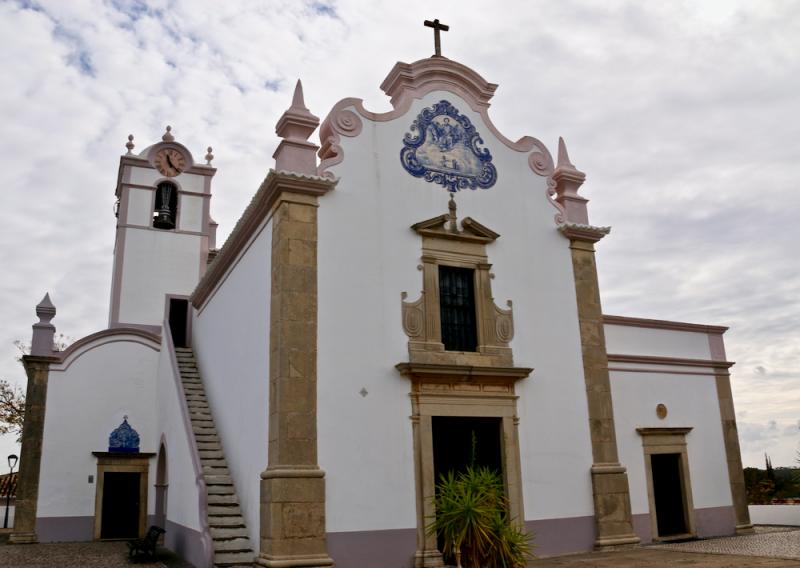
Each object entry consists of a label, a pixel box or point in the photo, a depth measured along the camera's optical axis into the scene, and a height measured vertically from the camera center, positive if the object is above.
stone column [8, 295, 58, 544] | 15.16 +1.29
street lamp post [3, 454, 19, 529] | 18.97 +0.59
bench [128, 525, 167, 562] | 11.46 -0.90
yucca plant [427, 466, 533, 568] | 8.44 -0.59
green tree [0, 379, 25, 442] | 24.61 +2.65
